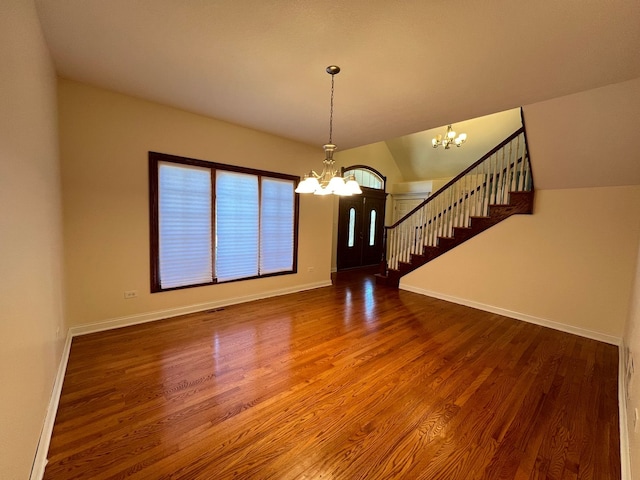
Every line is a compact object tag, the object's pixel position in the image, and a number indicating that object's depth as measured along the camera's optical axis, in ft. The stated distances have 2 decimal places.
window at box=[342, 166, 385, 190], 23.09
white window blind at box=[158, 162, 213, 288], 11.51
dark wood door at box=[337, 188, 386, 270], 23.31
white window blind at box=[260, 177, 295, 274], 14.79
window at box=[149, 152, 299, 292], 11.50
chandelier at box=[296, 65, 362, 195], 7.91
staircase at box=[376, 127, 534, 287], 13.20
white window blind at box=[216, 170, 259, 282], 13.11
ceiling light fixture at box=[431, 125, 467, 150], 17.49
